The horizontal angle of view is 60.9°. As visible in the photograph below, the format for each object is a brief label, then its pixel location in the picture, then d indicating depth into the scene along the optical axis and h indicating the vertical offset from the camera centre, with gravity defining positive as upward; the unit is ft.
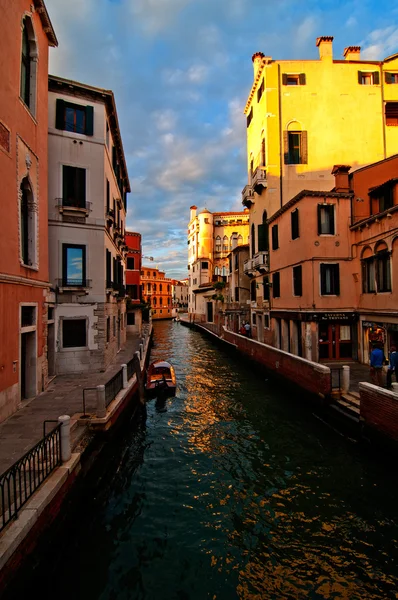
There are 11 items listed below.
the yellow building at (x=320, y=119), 73.67 +41.43
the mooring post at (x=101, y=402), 30.17 -8.23
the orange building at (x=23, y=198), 30.55 +12.01
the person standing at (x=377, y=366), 35.76 -6.34
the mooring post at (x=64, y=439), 22.10 -8.41
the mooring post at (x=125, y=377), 41.16 -8.23
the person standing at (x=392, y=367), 35.22 -6.30
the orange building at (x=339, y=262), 51.85 +7.13
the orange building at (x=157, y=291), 247.09 +13.70
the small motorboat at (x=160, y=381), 49.44 -10.80
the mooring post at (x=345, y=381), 37.65 -8.23
